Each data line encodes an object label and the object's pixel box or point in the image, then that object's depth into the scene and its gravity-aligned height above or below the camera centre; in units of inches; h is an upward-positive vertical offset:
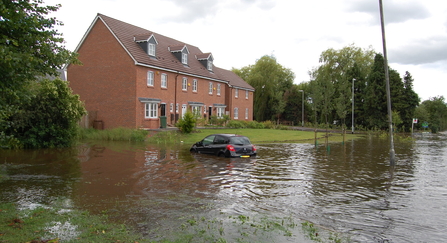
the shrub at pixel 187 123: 1112.2 +2.7
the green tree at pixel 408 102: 2044.8 +143.1
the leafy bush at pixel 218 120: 1486.2 +17.9
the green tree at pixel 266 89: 2399.1 +251.3
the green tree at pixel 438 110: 2620.6 +139.9
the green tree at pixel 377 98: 2030.0 +163.8
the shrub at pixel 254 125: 1678.0 -2.1
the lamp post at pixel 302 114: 2397.8 +74.2
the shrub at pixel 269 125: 1775.3 -1.7
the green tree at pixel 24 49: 266.4 +64.6
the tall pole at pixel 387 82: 605.6 +79.0
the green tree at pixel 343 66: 2259.5 +425.3
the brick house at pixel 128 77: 1221.7 +173.0
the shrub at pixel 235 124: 1546.5 +1.5
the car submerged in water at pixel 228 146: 674.2 -43.2
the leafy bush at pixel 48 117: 751.1 +11.5
